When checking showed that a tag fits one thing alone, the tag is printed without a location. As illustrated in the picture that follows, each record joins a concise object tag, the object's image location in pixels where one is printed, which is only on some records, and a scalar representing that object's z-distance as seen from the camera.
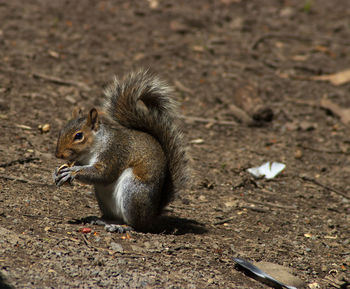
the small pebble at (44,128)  10.61
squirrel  7.62
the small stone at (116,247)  6.96
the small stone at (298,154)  11.70
